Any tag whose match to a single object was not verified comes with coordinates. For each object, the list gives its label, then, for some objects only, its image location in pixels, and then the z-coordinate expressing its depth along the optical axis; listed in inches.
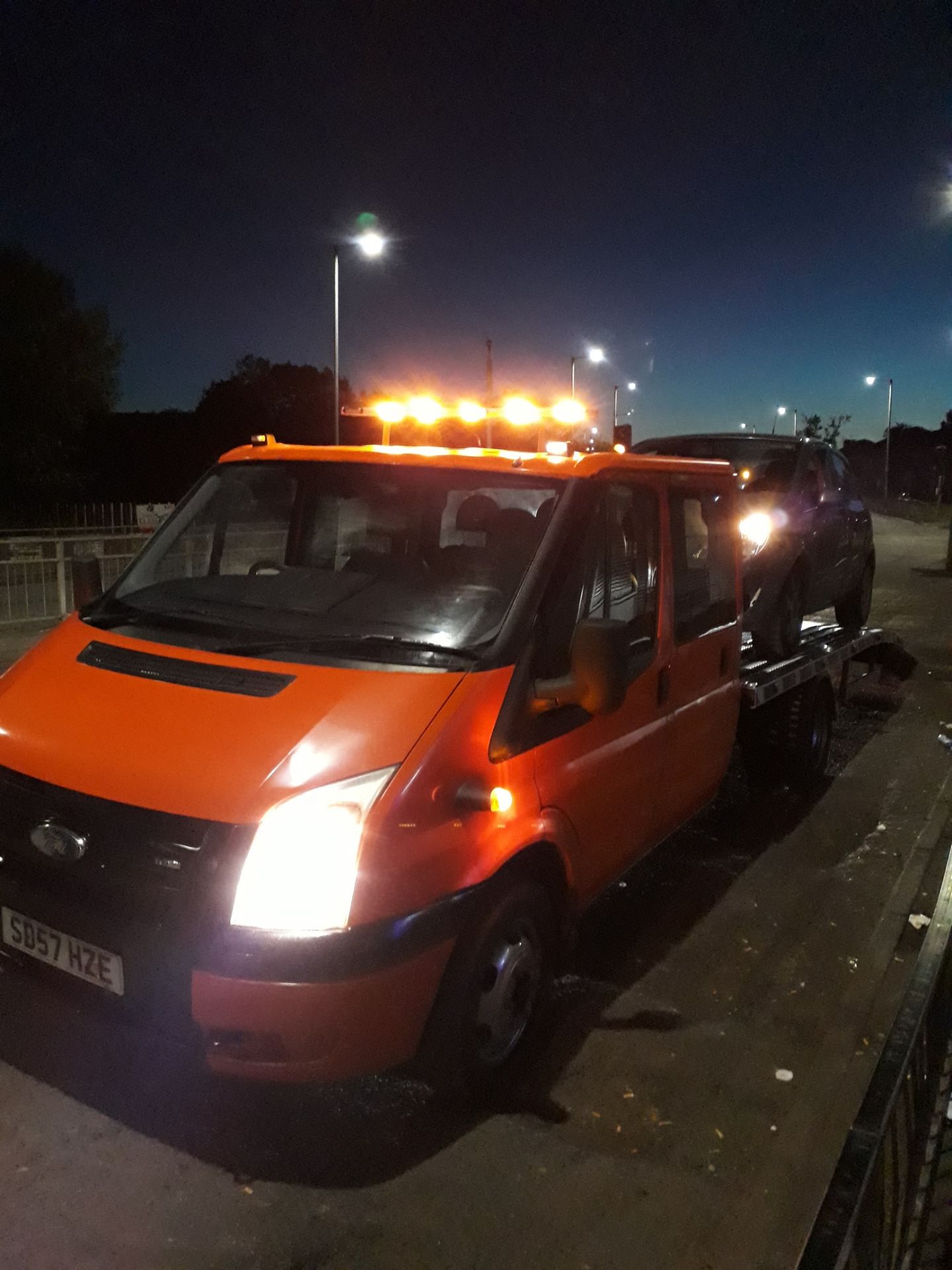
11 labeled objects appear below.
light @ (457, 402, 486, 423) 211.9
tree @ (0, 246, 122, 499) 1498.5
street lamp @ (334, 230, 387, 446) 823.1
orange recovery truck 114.0
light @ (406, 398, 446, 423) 212.2
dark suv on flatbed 281.4
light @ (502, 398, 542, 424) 211.0
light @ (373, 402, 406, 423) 206.8
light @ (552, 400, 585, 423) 220.4
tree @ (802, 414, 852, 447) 4847.9
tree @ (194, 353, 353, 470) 2257.6
